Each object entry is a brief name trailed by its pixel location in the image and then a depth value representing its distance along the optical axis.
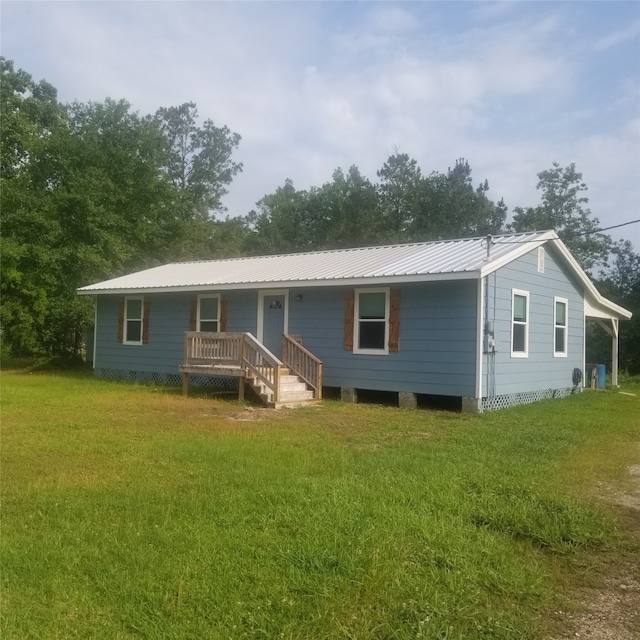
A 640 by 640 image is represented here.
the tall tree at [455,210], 32.28
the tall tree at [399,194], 34.06
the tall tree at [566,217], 31.95
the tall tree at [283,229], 37.16
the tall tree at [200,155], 42.03
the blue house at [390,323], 11.84
